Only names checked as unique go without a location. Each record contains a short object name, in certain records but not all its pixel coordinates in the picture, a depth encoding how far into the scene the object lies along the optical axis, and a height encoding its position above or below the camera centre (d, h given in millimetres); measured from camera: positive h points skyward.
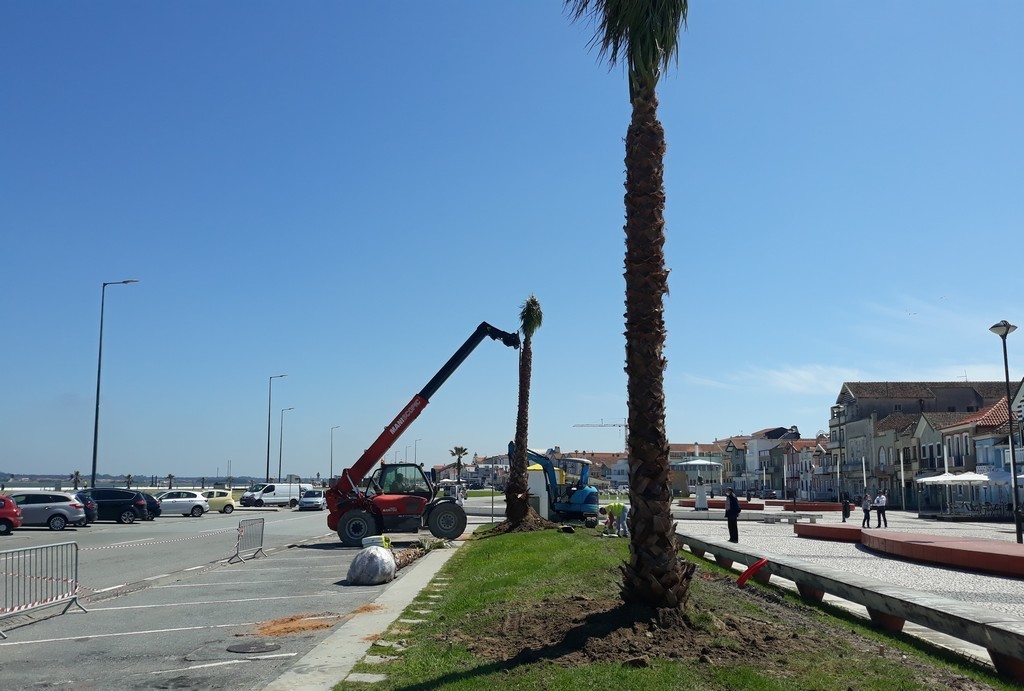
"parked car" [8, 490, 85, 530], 35219 -2225
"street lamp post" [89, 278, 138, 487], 40500 +1059
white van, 65000 -3092
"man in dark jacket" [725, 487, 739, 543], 24714 -1605
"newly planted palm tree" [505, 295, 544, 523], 27906 +802
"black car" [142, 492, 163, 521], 43625 -2626
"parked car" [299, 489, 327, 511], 59812 -3243
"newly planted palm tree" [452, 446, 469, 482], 154625 +503
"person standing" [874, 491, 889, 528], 39250 -2249
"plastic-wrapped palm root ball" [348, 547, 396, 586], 16156 -2117
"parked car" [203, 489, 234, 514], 55219 -3070
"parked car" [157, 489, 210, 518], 49781 -2830
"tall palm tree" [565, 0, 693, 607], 9180 +1528
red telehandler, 25672 -1365
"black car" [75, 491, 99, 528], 38312 -2375
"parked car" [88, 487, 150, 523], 41969 -2462
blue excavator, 33781 -1589
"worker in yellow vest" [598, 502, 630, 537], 25062 -2036
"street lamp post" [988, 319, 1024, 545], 29688 +4228
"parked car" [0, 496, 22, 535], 33031 -2352
